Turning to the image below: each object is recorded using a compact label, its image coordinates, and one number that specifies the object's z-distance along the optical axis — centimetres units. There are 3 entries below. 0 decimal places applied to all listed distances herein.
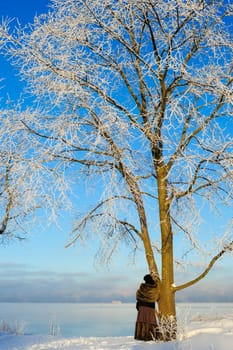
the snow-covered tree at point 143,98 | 1062
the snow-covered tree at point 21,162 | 1068
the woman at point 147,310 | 1071
